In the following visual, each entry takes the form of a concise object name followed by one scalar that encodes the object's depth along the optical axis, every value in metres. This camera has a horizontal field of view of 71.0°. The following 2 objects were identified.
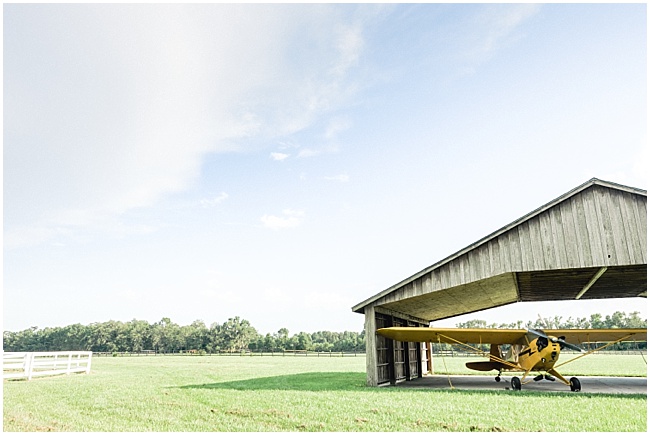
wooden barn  10.74
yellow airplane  12.47
